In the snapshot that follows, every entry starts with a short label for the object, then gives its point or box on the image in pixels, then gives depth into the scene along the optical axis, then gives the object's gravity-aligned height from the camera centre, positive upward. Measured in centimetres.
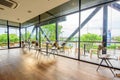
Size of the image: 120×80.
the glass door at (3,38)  479 +13
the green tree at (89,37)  252 +13
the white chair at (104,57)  168 -49
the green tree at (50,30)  353 +61
